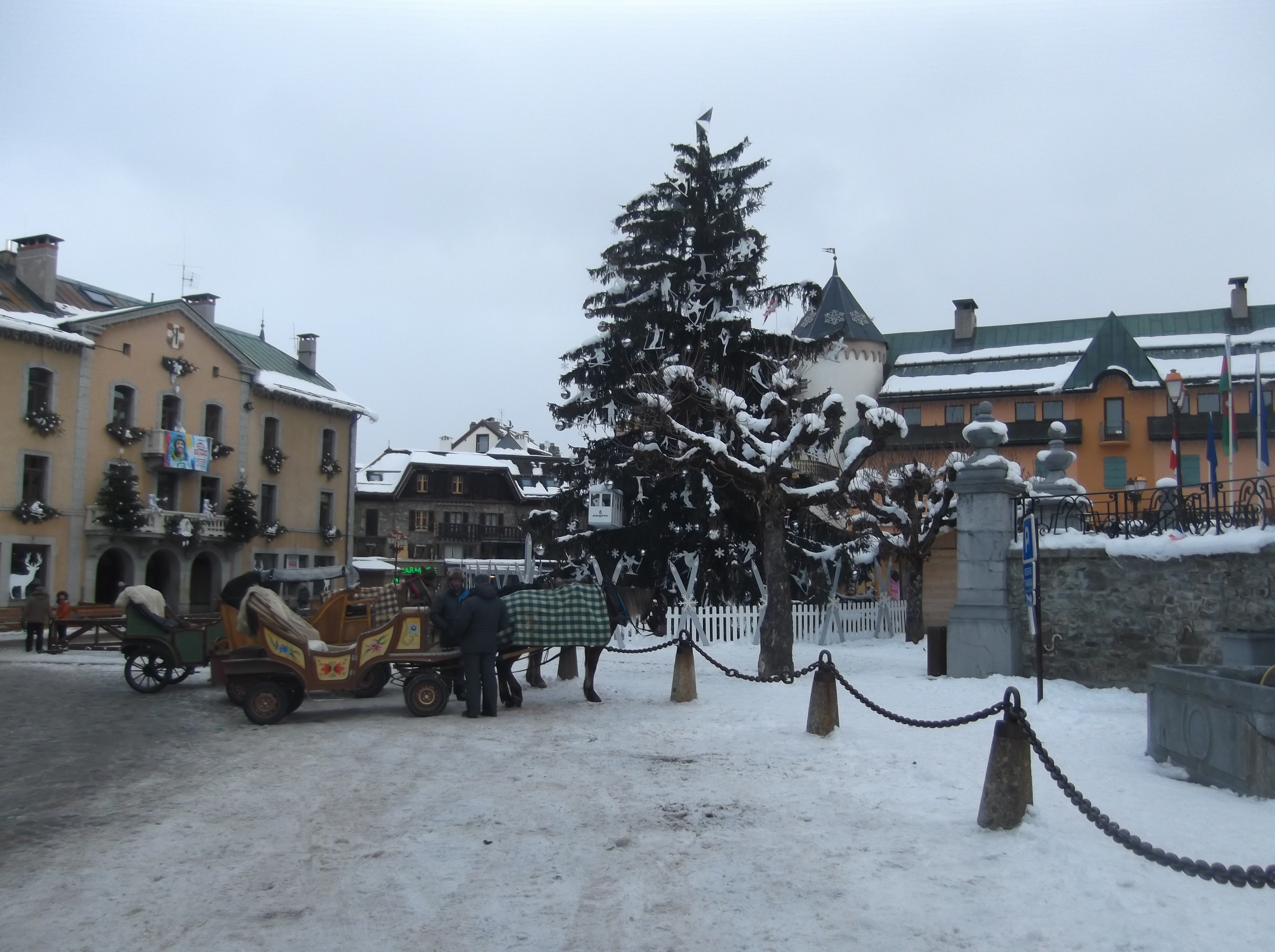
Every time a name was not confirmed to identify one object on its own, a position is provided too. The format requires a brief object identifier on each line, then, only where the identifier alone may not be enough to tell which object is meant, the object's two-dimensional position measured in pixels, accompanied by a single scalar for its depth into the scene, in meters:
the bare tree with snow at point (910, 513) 24.09
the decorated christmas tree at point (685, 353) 25.61
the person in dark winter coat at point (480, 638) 12.14
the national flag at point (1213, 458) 21.73
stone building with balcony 63.66
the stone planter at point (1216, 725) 7.53
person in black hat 12.38
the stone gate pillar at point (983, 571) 15.27
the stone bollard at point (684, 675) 13.77
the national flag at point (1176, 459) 20.59
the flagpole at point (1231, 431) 22.29
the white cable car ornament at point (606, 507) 25.73
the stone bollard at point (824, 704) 10.70
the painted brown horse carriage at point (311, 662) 12.01
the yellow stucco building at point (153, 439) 32.72
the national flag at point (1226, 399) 23.86
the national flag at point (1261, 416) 19.77
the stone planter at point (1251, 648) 10.03
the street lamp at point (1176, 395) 19.28
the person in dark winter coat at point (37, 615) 23.70
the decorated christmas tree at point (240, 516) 39.50
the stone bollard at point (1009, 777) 6.92
